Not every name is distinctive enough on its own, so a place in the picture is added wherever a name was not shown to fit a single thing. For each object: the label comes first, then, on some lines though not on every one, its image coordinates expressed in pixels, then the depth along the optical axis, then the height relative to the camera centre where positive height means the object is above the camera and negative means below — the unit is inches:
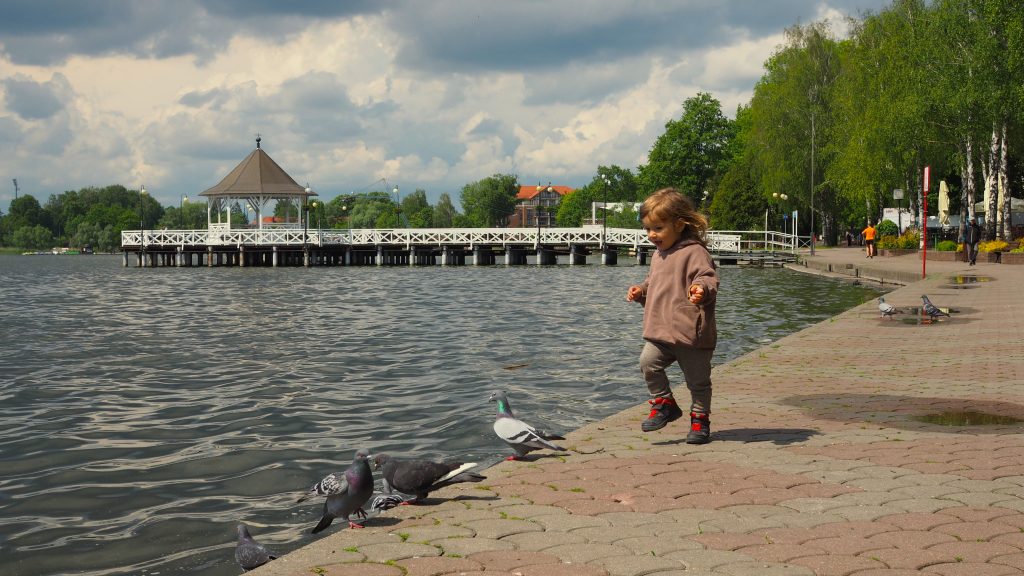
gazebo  2655.0 +156.5
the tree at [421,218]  7043.8 +205.6
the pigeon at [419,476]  189.0 -47.7
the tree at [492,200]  6663.4 +320.0
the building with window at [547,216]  6929.1 +207.3
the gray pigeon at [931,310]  587.5 -42.2
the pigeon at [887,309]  598.9 -42.3
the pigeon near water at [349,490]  180.4 -47.9
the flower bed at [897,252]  1678.2 -16.0
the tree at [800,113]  2267.5 +320.9
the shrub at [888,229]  1877.5 +29.4
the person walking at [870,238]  1590.8 +9.0
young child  227.9 -15.7
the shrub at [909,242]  1695.4 +2.1
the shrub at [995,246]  1282.0 -4.2
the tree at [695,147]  3363.7 +351.2
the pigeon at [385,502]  190.7 -53.2
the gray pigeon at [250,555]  178.7 -59.6
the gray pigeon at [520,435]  218.5 -45.3
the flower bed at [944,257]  1330.0 -20.2
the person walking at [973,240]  1204.5 +4.0
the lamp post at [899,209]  1626.5 +70.8
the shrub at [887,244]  1718.0 -1.4
